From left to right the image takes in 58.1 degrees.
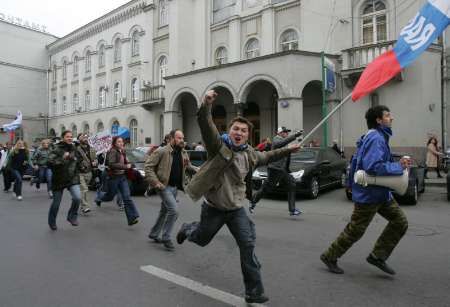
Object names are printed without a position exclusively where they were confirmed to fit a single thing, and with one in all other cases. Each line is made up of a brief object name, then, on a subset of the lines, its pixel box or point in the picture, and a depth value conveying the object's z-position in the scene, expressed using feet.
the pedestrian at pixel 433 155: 48.24
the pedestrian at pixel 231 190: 11.87
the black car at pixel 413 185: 33.45
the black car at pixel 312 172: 37.17
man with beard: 19.75
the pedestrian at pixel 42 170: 42.22
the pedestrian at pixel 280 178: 28.28
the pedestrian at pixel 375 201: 14.25
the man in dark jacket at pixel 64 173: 23.82
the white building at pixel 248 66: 58.39
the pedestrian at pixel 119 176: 24.00
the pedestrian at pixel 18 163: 39.75
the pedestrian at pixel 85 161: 27.43
